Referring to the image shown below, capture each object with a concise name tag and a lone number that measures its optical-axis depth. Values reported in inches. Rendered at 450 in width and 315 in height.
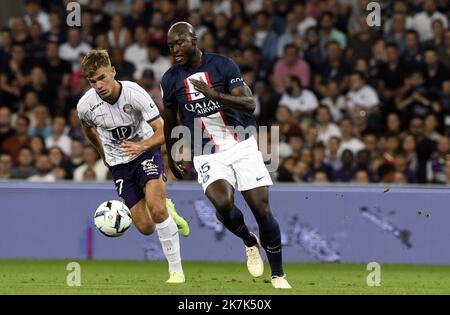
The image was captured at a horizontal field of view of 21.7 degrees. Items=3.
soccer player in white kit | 458.9
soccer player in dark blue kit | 431.5
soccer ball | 460.1
